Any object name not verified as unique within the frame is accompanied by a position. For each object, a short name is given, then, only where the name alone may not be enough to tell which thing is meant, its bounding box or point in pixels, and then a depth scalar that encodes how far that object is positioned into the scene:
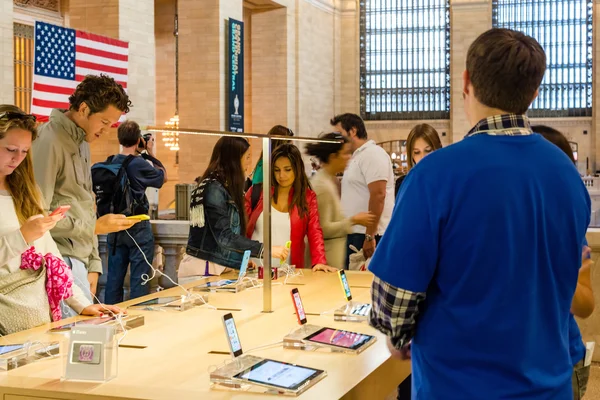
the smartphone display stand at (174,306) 3.31
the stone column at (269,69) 19.92
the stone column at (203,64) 15.98
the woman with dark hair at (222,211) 4.03
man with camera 6.32
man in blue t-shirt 1.75
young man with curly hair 3.64
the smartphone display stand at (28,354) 2.35
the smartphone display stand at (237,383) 2.08
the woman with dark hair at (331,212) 5.00
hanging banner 16.27
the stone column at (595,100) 25.42
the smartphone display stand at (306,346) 2.55
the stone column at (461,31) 25.30
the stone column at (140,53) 12.60
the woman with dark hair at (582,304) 2.32
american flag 9.69
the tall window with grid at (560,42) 26.75
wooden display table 2.11
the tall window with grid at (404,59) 26.95
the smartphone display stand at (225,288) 3.81
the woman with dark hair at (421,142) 5.00
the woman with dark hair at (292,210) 4.52
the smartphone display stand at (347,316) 3.05
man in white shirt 5.68
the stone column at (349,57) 26.22
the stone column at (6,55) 9.84
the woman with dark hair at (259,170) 4.74
